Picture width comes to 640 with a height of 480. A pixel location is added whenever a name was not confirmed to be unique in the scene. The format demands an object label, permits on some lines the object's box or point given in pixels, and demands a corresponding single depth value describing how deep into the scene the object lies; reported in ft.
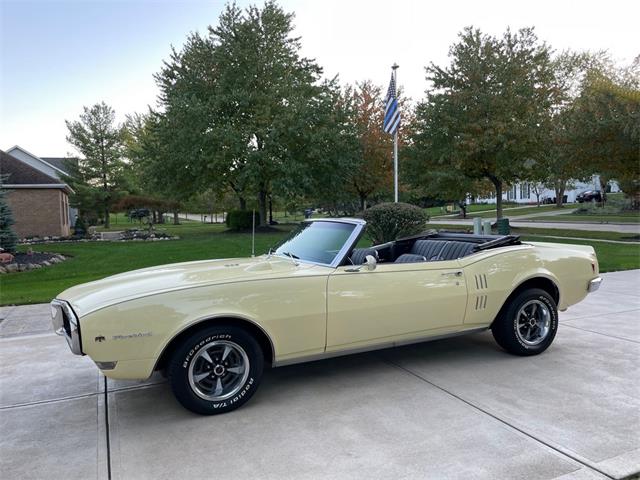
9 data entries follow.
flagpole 51.86
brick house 79.41
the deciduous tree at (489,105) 70.08
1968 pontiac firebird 10.69
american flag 51.85
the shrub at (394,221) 41.22
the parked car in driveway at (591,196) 160.35
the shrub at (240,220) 94.22
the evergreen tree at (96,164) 106.73
